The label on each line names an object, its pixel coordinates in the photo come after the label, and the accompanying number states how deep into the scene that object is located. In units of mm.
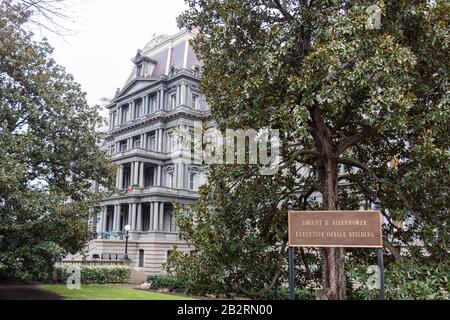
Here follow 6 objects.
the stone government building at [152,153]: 38281
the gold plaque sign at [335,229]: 7582
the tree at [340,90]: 7844
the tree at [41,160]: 13445
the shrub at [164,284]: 25075
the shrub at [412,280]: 7266
